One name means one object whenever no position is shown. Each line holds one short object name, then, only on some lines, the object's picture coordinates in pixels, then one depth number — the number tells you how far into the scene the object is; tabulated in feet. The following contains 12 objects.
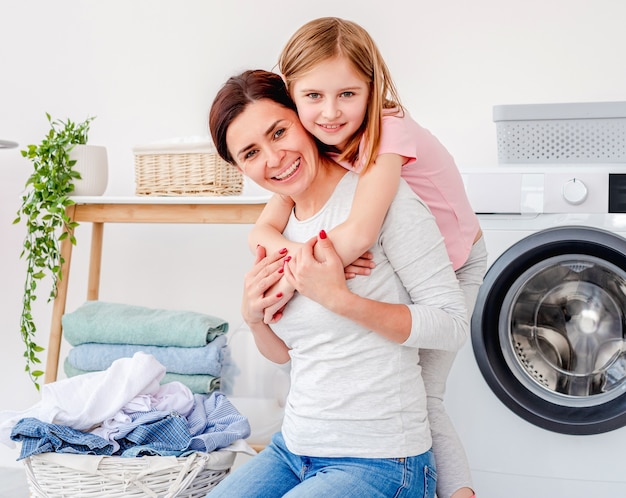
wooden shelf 6.61
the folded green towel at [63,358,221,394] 6.32
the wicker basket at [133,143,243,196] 6.72
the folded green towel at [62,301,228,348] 6.42
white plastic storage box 5.90
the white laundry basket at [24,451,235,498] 4.87
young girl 3.59
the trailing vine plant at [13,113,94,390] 7.11
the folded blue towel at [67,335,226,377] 6.34
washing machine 5.44
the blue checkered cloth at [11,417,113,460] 4.88
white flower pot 7.30
